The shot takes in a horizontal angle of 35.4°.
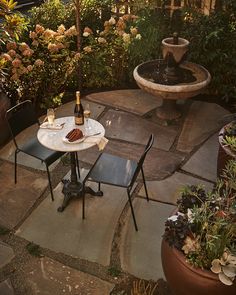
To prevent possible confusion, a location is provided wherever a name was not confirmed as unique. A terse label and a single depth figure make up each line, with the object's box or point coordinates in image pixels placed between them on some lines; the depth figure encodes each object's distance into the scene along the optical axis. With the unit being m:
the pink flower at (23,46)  5.27
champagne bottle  3.92
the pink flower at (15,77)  5.22
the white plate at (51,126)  3.91
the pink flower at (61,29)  5.64
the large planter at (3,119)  5.06
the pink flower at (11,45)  5.24
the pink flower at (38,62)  5.32
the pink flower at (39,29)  5.45
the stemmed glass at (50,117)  3.95
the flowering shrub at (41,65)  5.25
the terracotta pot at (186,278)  2.56
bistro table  3.64
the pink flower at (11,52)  5.16
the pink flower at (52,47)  5.37
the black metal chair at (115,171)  3.66
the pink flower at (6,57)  5.00
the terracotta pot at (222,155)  3.68
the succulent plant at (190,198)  2.90
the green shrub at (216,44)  5.81
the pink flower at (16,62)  5.07
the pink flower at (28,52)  5.17
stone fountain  5.28
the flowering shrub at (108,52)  6.19
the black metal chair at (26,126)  4.09
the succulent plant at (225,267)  2.46
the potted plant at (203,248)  2.53
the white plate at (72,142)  3.66
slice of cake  3.68
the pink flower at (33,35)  5.43
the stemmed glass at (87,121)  3.93
